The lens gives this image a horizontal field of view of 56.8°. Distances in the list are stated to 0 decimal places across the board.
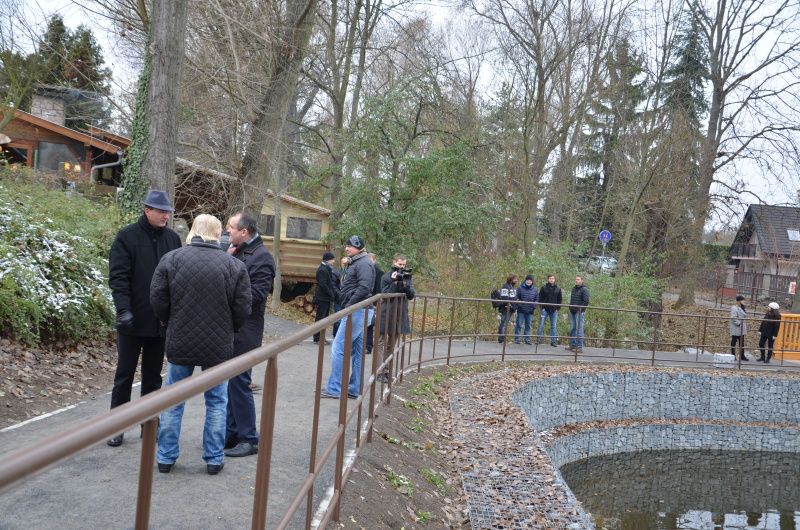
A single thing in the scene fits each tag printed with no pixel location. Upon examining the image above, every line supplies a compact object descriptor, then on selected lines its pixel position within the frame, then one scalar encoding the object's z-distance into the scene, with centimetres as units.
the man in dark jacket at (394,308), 759
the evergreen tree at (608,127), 2623
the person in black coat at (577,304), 1808
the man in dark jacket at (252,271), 567
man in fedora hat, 527
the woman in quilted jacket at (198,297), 467
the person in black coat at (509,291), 1747
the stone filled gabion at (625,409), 1141
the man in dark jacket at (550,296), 1869
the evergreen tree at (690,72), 3084
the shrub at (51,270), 885
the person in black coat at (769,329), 2006
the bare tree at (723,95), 2828
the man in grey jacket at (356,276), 808
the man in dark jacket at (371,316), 768
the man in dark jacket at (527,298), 1811
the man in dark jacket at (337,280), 1370
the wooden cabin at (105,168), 2414
